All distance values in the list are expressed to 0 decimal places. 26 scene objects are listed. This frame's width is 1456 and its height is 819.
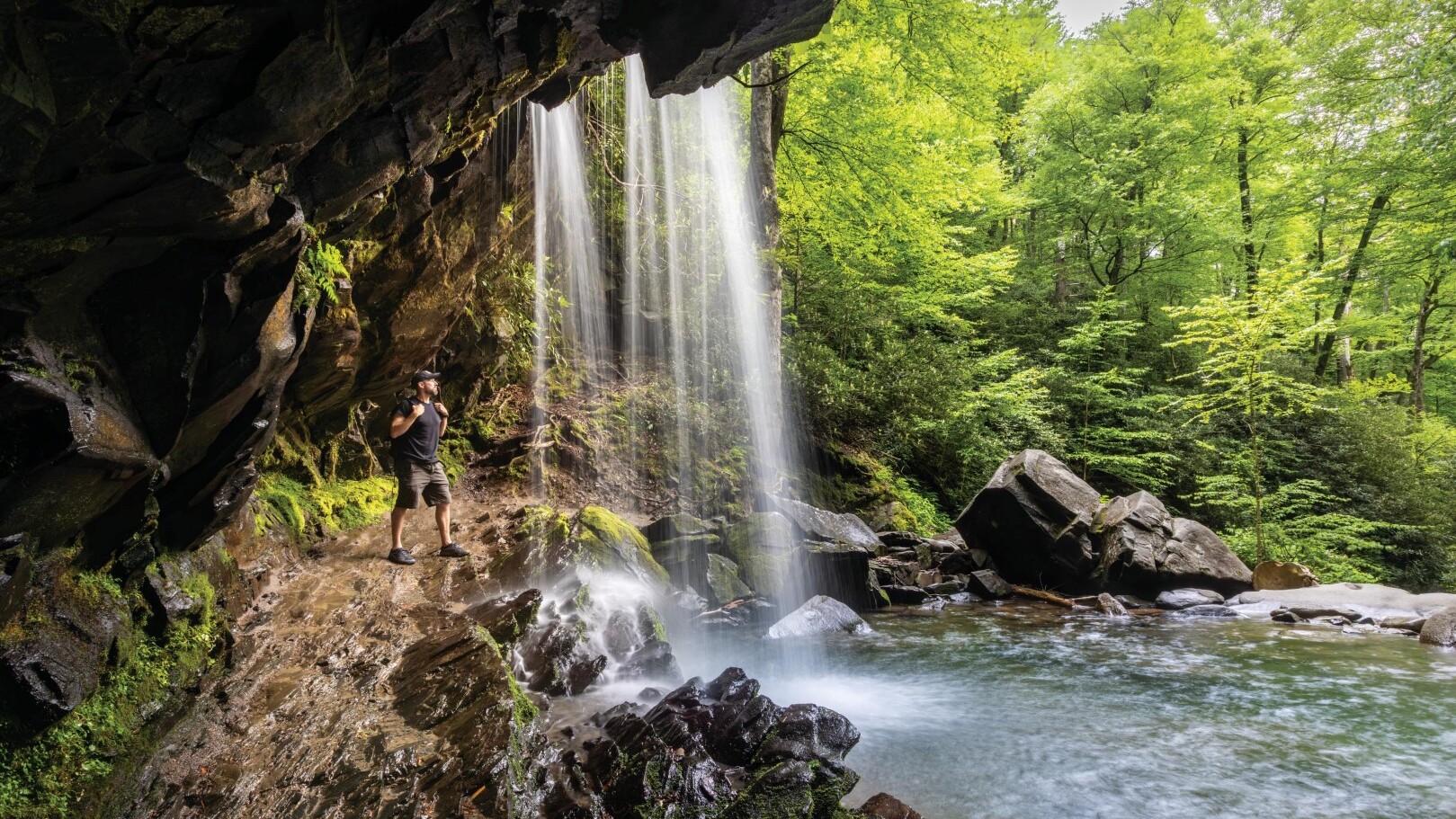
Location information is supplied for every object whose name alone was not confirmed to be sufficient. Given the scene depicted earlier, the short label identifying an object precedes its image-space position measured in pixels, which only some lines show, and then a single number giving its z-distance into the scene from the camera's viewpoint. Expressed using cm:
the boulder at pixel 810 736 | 411
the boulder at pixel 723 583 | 885
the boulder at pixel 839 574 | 953
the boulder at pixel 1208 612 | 948
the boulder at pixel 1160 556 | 1030
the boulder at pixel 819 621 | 810
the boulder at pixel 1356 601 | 869
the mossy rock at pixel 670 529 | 900
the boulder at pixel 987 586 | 1069
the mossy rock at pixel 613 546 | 716
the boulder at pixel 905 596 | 1030
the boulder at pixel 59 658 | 268
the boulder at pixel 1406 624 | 815
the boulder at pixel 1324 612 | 877
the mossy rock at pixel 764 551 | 927
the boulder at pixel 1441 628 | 754
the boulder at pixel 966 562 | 1152
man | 633
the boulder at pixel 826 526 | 1009
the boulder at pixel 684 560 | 870
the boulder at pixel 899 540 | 1189
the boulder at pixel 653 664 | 560
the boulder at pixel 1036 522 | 1077
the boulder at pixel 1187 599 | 988
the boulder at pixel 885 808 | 371
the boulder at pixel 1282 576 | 1012
